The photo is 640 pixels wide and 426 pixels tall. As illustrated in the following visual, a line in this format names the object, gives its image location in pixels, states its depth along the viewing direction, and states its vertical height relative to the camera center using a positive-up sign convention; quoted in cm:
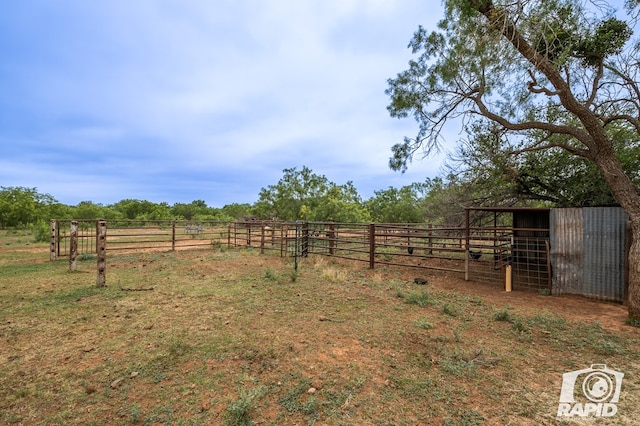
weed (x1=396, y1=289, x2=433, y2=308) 495 -148
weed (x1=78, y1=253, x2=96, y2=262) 886 -136
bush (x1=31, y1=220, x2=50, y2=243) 1433 -108
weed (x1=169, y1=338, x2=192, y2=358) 295 -143
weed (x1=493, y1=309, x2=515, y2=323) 419 -149
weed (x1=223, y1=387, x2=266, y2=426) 201 -146
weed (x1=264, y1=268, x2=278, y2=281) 637 -139
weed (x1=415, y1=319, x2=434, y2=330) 379 -148
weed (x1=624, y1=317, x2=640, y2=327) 407 -152
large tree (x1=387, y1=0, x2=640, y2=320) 464 +303
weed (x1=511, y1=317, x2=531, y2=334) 378 -151
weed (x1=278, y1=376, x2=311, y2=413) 218 -148
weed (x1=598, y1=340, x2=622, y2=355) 317 -150
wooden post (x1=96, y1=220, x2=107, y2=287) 548 -75
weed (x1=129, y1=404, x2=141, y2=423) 205 -148
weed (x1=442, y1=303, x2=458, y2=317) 440 -149
